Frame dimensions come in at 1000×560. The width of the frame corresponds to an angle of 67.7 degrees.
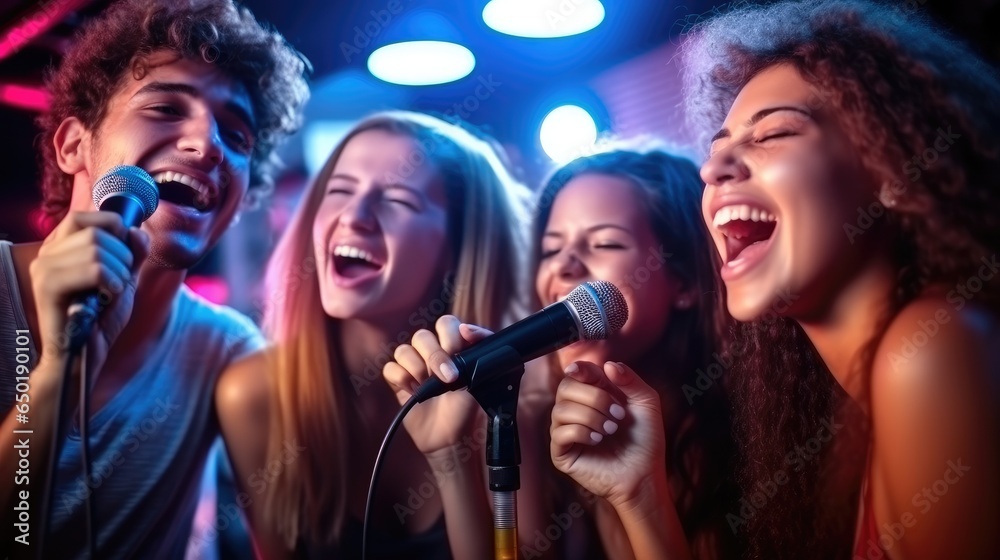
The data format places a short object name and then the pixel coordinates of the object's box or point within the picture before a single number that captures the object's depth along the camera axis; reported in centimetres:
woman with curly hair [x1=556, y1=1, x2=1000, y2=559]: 144
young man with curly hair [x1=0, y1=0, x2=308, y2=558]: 164
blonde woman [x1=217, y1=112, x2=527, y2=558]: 173
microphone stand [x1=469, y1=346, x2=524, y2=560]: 137
